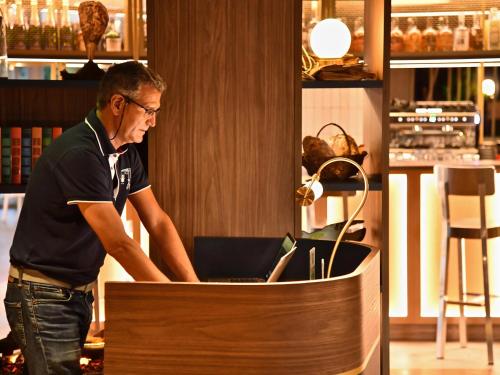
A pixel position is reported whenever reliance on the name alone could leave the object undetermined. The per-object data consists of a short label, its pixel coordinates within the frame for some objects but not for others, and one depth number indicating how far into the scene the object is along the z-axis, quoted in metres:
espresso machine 9.57
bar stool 6.30
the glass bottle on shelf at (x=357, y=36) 9.03
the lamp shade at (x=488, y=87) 8.62
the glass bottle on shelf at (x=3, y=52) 4.48
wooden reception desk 2.88
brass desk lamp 3.46
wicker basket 4.93
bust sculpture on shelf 4.64
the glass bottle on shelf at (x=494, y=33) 8.23
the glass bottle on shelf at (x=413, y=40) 8.83
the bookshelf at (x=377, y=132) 4.83
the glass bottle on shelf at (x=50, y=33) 7.00
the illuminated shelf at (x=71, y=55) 6.93
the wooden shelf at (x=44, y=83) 4.30
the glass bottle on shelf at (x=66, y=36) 7.05
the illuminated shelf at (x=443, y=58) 6.98
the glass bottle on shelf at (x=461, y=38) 8.65
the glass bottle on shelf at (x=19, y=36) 6.84
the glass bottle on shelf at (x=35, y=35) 6.93
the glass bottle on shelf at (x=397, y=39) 8.82
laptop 3.35
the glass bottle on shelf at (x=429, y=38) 8.80
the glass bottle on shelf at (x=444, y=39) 8.71
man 3.27
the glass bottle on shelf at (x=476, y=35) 8.62
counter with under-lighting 6.93
